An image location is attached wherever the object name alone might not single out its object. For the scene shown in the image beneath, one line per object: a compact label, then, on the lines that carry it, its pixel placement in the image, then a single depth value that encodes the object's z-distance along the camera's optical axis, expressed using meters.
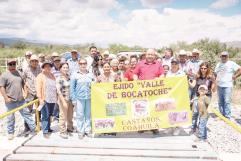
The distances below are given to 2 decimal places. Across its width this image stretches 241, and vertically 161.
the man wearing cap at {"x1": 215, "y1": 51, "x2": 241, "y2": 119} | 5.71
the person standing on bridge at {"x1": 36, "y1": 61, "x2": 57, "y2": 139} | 4.34
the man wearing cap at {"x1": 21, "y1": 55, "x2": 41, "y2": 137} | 4.78
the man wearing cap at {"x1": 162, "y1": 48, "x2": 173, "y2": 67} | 5.65
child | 4.32
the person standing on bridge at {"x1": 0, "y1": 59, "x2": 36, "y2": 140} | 4.41
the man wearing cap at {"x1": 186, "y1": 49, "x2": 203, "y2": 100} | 5.26
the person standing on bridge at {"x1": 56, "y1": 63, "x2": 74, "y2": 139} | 4.30
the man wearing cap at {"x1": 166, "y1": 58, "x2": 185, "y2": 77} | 4.73
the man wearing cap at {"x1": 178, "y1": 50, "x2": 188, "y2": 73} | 5.39
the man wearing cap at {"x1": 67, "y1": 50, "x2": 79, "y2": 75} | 5.26
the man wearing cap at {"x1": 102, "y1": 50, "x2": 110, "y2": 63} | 5.22
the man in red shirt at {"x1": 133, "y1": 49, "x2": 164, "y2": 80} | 4.38
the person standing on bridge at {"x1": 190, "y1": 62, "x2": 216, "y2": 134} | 4.72
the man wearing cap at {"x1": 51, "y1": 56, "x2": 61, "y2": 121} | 5.13
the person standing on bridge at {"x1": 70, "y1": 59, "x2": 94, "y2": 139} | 4.22
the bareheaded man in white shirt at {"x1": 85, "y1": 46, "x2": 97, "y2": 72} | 5.28
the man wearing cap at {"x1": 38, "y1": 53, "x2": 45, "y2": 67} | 5.84
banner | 4.37
